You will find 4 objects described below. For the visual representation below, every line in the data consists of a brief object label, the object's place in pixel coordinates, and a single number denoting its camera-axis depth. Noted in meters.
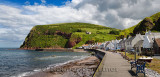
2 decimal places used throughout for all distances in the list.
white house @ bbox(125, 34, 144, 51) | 47.99
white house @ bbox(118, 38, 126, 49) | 56.63
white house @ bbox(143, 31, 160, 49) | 34.95
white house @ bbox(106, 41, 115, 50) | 64.44
